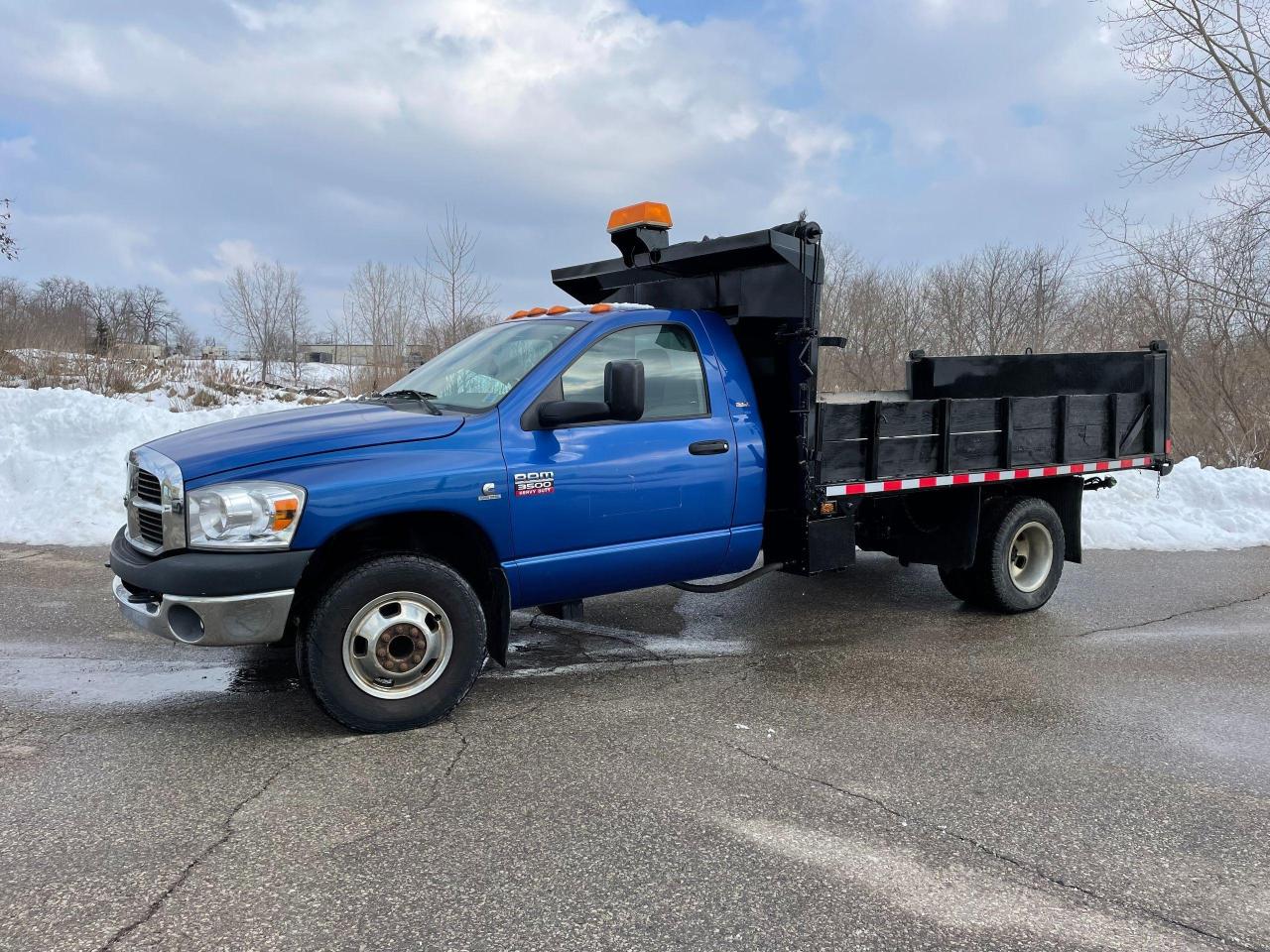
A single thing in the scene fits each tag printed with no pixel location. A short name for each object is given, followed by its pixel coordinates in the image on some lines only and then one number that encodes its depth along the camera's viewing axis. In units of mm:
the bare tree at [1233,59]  15430
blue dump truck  4137
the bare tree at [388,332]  21891
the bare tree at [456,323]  20078
